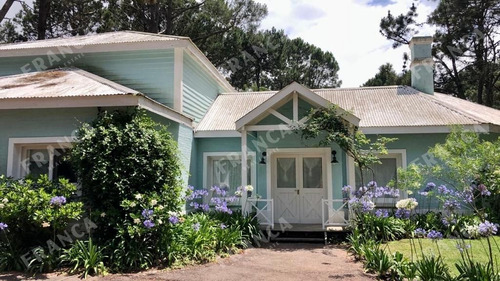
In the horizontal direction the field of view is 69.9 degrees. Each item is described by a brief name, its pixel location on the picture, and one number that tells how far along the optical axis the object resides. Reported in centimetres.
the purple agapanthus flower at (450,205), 566
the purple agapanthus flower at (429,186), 821
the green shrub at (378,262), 622
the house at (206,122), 865
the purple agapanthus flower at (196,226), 762
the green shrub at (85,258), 645
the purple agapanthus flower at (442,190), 784
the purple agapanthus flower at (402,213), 708
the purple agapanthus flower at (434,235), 536
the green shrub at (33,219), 672
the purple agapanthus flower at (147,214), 689
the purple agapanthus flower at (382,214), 799
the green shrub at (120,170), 723
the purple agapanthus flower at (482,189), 512
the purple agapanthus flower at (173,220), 699
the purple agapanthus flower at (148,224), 669
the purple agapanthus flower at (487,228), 446
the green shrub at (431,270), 519
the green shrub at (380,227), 884
